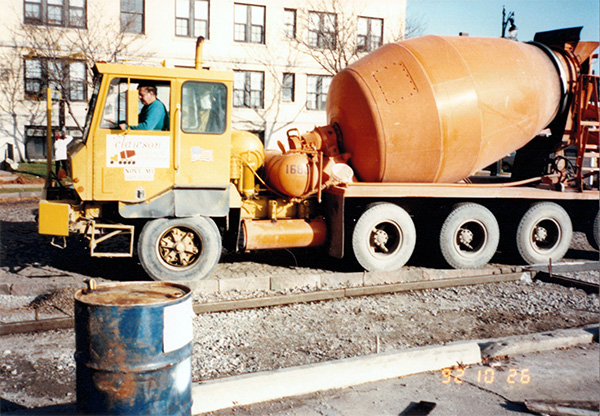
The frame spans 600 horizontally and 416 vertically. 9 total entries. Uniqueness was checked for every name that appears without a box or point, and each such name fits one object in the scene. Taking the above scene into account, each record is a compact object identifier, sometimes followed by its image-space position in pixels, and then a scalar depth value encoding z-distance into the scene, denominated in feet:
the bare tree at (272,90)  100.20
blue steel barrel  11.44
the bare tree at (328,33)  92.79
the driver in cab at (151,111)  25.43
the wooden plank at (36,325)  19.61
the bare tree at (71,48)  83.71
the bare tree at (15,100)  87.10
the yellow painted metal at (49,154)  26.53
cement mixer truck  25.48
